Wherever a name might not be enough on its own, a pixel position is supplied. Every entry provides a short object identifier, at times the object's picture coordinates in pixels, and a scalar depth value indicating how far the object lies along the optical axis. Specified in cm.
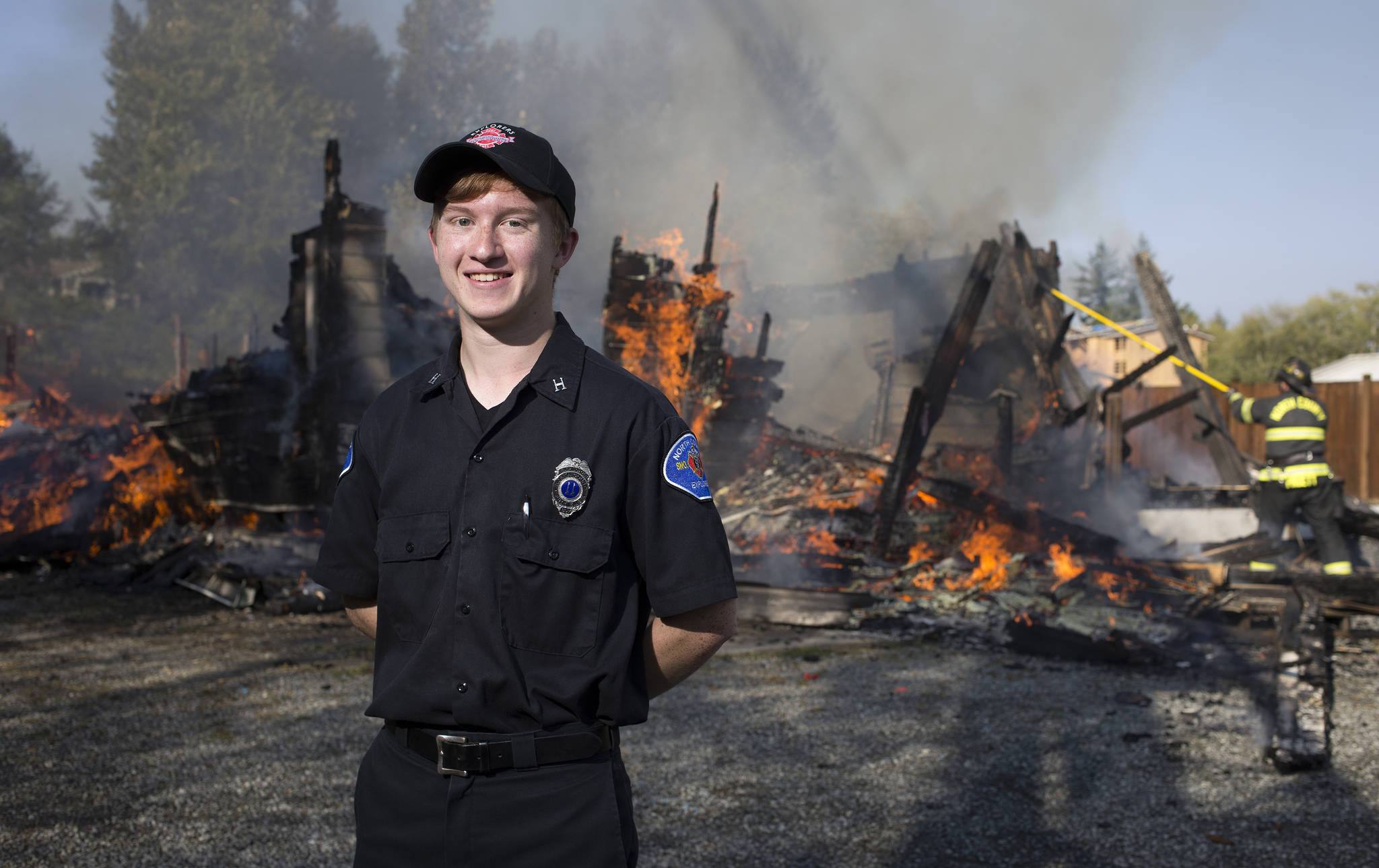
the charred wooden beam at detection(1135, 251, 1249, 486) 1125
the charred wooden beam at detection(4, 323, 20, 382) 2055
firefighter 905
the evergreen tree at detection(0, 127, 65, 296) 3806
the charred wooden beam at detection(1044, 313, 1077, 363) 1248
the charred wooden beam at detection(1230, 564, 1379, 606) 768
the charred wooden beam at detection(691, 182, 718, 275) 1309
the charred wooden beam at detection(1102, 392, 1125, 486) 1112
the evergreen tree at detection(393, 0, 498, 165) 4934
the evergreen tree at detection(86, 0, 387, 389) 3950
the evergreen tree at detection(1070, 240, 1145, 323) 8762
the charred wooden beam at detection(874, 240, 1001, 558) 984
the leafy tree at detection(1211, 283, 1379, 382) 4634
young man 166
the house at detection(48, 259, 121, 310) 4251
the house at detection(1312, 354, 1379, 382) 3741
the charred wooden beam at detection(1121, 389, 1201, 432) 1112
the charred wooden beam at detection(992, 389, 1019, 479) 1202
